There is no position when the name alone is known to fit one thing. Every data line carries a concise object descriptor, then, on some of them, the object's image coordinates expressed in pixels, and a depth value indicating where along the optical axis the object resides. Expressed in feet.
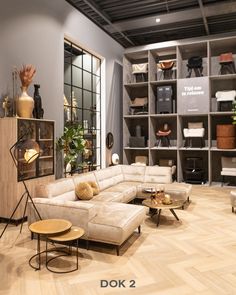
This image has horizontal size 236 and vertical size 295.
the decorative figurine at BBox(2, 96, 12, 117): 13.81
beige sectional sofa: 9.82
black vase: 14.96
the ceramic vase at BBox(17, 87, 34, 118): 13.94
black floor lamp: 11.02
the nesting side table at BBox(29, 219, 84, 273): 8.45
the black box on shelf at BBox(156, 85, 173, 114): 24.07
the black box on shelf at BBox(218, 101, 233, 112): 22.31
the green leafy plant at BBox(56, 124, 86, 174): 17.12
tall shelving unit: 22.66
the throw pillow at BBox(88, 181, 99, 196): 14.16
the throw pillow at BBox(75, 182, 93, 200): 13.20
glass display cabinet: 13.24
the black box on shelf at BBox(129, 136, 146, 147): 25.03
